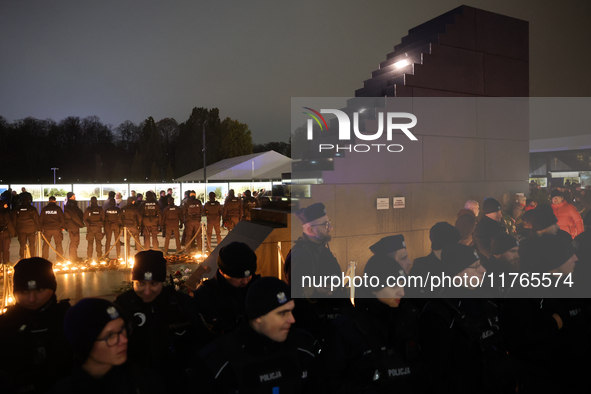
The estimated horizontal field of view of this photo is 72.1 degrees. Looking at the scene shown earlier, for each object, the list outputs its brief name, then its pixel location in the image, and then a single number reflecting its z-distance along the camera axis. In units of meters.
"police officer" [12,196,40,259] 11.48
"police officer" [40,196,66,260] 11.96
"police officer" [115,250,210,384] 3.24
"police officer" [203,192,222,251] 14.75
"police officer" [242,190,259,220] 16.61
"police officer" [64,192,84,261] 12.49
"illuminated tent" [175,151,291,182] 30.65
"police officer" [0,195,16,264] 11.16
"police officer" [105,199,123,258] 13.24
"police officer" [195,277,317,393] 2.38
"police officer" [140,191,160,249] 13.49
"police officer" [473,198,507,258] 5.00
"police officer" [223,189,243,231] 15.84
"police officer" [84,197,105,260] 12.88
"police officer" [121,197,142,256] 13.28
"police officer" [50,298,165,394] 2.20
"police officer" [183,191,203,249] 13.90
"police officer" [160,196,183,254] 13.68
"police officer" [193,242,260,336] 3.58
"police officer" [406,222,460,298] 4.73
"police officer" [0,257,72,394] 2.88
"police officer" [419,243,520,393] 3.14
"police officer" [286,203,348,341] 3.84
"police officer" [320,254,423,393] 2.83
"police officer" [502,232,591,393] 3.47
